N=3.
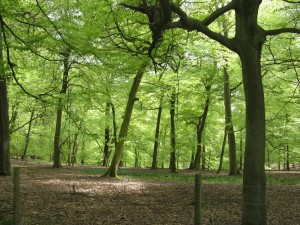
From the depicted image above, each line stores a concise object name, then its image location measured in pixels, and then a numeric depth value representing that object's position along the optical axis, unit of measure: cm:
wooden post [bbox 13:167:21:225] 603
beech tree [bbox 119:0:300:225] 651
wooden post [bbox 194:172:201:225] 551
